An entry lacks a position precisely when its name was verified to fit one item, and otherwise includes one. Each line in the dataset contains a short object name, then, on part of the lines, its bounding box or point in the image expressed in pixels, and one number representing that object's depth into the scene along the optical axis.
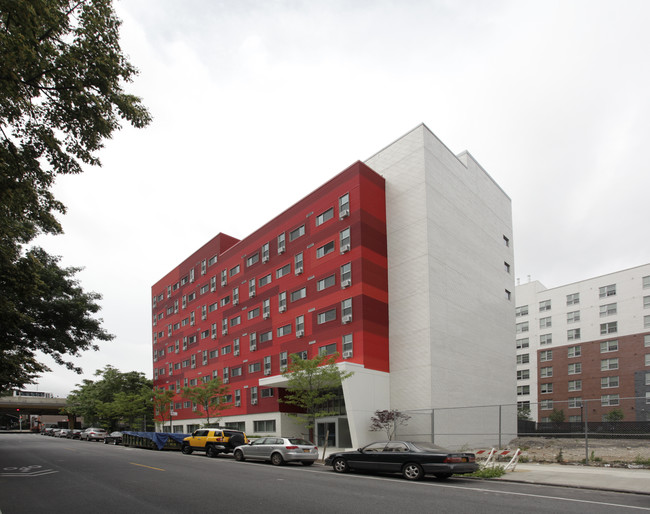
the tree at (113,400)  60.94
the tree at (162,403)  55.47
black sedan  15.73
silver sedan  21.31
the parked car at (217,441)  27.39
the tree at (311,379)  27.52
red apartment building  34.22
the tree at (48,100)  8.99
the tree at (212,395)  43.68
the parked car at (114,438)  47.38
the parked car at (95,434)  54.09
